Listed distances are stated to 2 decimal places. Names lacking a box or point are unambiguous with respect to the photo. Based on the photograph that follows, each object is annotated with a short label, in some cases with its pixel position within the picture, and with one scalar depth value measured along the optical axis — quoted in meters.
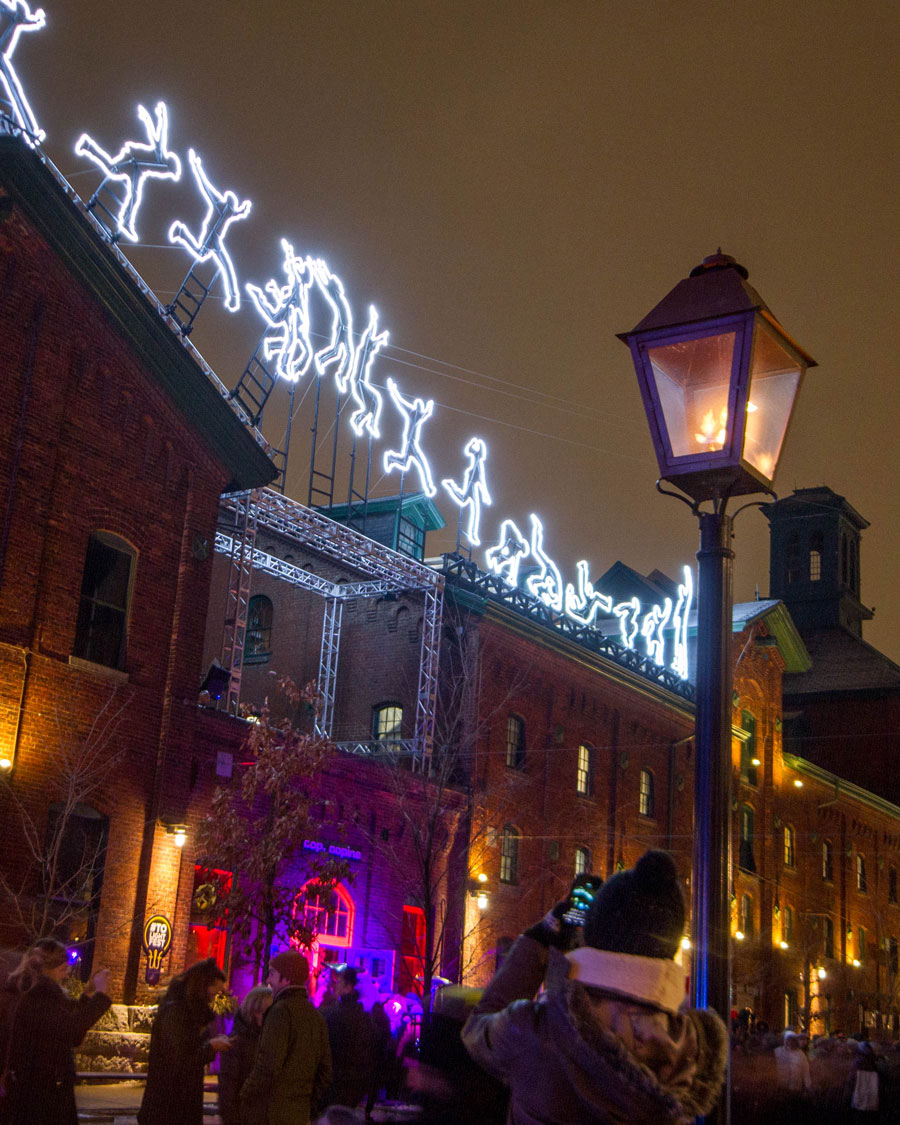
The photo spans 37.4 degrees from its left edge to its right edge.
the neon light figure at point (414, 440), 31.34
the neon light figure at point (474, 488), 33.16
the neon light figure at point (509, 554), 33.75
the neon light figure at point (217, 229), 24.52
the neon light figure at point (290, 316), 26.55
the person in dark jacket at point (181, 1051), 7.79
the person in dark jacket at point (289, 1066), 7.61
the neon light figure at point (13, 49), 20.67
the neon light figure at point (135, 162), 22.47
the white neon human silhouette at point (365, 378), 30.19
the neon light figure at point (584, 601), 36.12
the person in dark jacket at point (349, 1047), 9.75
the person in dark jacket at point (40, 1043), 7.20
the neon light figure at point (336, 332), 28.70
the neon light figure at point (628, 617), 38.86
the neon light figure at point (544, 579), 35.03
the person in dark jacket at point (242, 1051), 8.59
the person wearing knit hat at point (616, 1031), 3.61
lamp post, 6.67
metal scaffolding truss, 24.72
